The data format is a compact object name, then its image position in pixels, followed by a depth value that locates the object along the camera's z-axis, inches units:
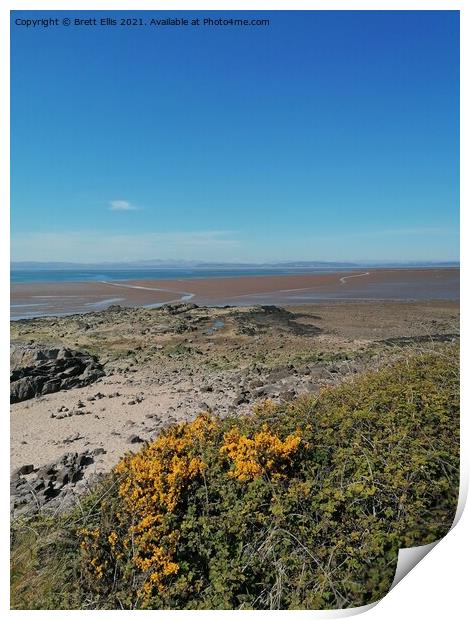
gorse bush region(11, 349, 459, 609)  88.3
